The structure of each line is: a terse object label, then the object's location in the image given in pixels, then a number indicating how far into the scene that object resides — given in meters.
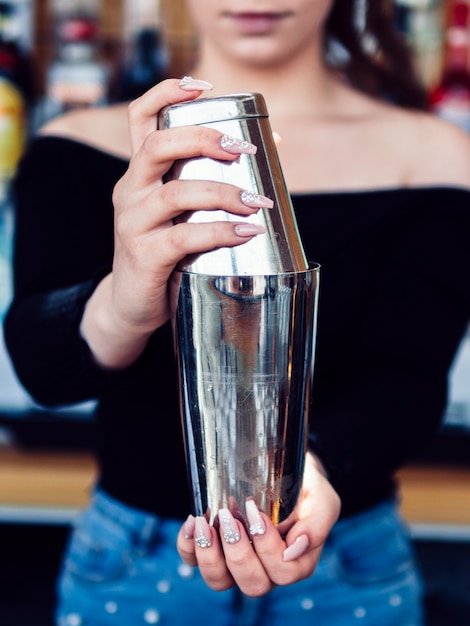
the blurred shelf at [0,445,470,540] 1.47
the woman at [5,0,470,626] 0.70
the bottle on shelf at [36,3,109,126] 1.47
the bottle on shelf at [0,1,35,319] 1.41
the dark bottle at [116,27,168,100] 1.51
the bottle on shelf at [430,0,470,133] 1.39
